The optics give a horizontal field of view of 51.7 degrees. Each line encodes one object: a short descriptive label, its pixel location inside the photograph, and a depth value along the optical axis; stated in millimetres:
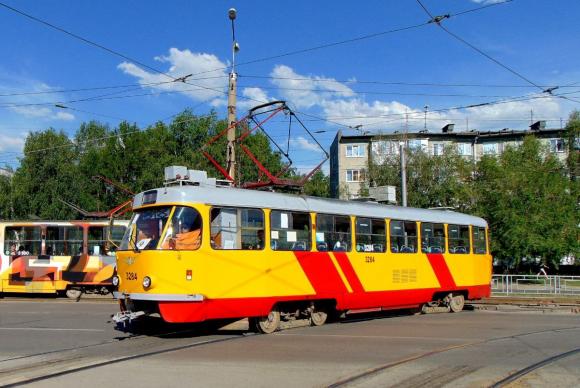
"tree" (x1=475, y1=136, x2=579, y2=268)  34688
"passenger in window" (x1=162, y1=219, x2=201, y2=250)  11000
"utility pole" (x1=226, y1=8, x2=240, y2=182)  19984
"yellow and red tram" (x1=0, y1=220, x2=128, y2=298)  22359
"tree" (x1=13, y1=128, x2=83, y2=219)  50281
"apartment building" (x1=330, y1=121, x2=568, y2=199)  59781
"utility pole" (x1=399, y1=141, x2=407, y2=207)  28428
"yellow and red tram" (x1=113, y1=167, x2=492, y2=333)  11008
